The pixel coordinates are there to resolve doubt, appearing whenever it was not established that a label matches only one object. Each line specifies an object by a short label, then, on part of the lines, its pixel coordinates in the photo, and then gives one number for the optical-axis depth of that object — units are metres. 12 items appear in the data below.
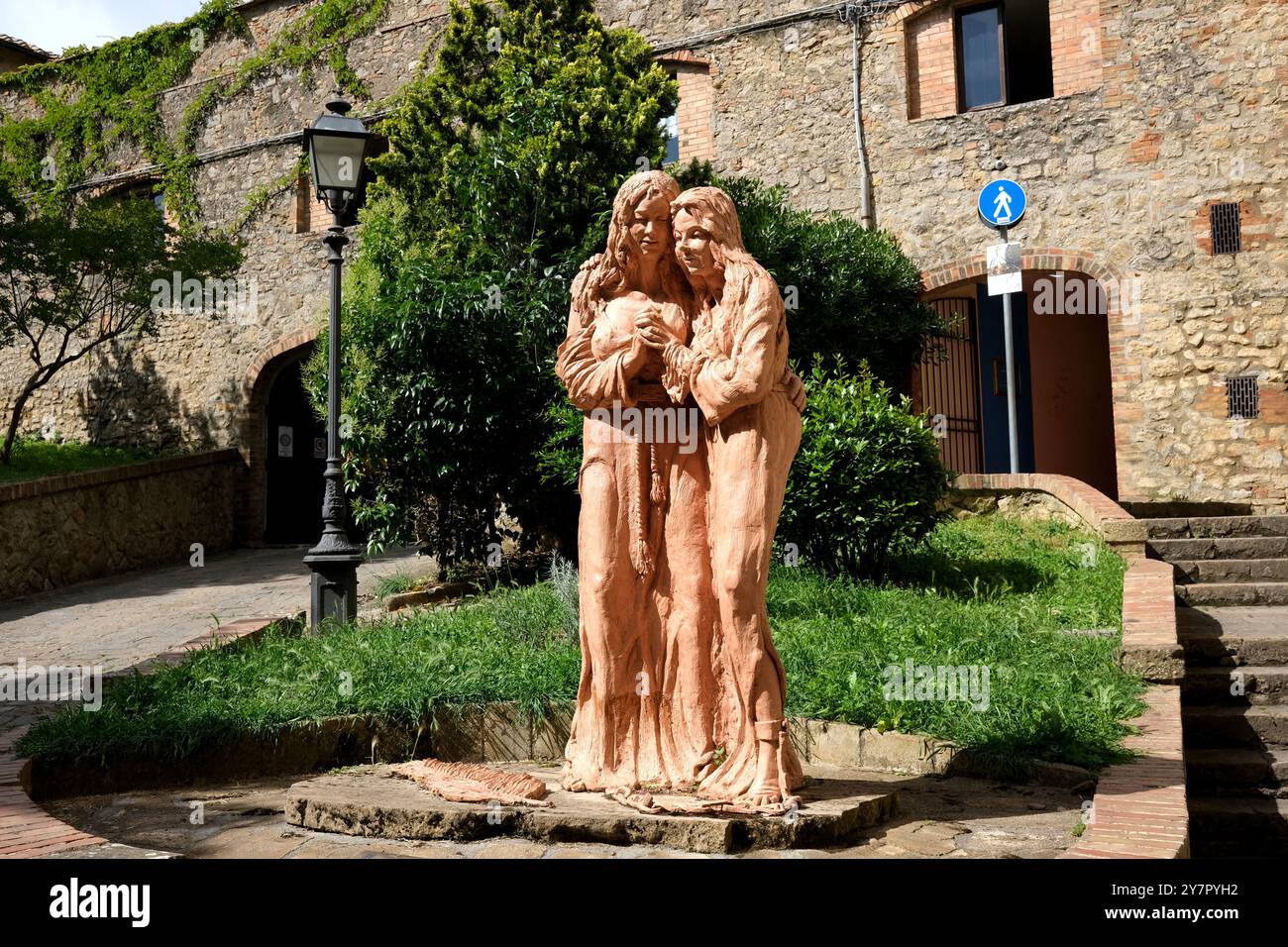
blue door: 14.22
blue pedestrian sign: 12.48
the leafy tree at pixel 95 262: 14.44
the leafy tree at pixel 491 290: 9.52
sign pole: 10.91
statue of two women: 3.92
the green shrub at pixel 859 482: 7.97
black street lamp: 7.77
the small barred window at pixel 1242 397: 11.55
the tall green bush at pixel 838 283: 11.12
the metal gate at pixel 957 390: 13.17
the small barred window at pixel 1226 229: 11.70
